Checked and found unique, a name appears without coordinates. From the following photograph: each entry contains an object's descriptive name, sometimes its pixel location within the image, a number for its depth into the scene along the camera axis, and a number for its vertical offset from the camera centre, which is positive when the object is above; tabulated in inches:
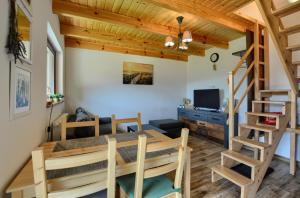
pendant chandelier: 103.8 +38.4
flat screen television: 164.1 -0.2
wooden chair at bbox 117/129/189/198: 41.1 -24.1
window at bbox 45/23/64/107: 106.3 +24.4
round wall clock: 172.2 +46.0
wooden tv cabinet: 140.6 -26.6
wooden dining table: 37.8 -20.3
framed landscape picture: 183.8 +29.6
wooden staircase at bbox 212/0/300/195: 71.9 -6.1
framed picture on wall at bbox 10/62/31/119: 40.1 +1.7
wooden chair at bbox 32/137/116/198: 31.4 -16.5
